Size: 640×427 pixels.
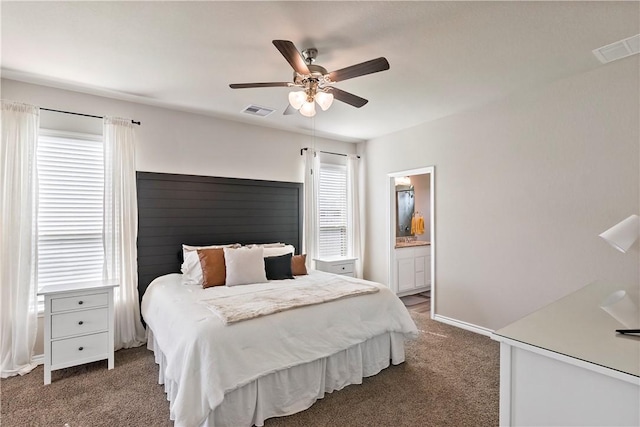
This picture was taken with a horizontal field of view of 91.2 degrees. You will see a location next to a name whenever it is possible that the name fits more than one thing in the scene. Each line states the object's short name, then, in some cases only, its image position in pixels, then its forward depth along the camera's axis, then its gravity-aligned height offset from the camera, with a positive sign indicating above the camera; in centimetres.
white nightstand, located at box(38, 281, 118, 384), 262 -93
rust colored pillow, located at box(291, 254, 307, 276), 362 -57
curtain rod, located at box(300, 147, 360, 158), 480 +104
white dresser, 101 -56
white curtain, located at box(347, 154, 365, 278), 526 +1
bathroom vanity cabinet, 532 -92
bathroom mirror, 614 +13
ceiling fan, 203 +99
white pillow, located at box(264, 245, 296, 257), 365 -41
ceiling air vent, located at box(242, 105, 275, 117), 374 +131
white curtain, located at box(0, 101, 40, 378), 279 -18
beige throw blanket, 220 -66
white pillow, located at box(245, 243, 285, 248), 403 -37
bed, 190 -91
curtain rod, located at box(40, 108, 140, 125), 308 +106
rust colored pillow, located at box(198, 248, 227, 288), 309 -51
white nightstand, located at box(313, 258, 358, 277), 458 -72
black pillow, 340 -55
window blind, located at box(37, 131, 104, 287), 306 +10
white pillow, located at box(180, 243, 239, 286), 321 -55
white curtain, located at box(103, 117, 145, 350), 326 -13
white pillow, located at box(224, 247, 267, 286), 313 -51
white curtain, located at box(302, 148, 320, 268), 470 +15
